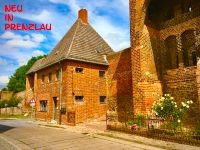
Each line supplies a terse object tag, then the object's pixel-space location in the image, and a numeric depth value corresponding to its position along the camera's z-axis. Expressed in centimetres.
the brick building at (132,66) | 1058
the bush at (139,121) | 916
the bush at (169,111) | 768
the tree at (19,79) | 4464
